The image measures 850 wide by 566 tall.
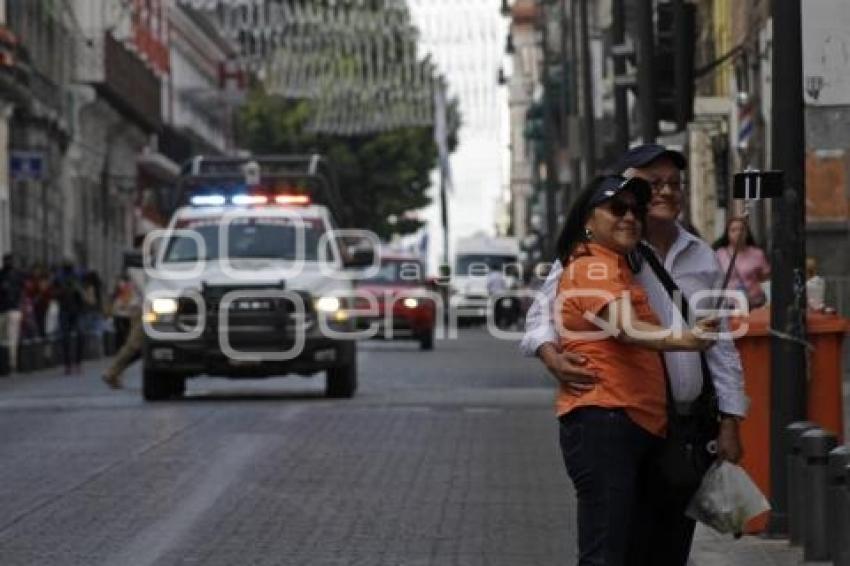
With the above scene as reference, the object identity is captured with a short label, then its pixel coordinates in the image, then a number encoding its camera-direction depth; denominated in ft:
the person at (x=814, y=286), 92.58
